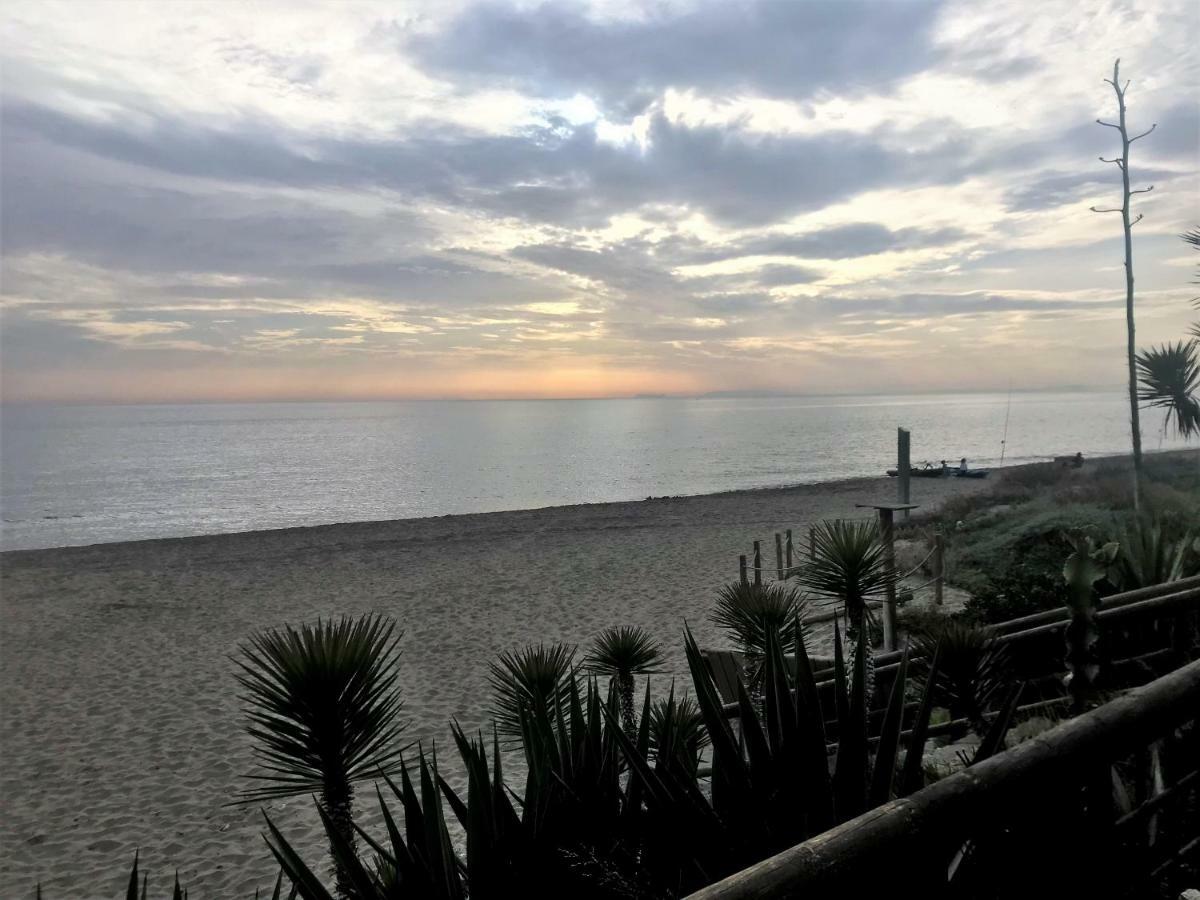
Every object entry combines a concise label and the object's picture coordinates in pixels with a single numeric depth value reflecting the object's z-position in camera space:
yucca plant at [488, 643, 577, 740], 4.24
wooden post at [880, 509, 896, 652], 5.96
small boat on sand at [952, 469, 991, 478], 38.16
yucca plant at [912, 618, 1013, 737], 3.84
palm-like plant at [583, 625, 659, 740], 5.78
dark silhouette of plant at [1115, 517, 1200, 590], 5.29
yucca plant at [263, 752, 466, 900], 1.73
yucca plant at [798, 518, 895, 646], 5.46
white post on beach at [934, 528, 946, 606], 10.45
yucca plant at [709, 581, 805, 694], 5.34
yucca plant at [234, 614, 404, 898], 3.12
